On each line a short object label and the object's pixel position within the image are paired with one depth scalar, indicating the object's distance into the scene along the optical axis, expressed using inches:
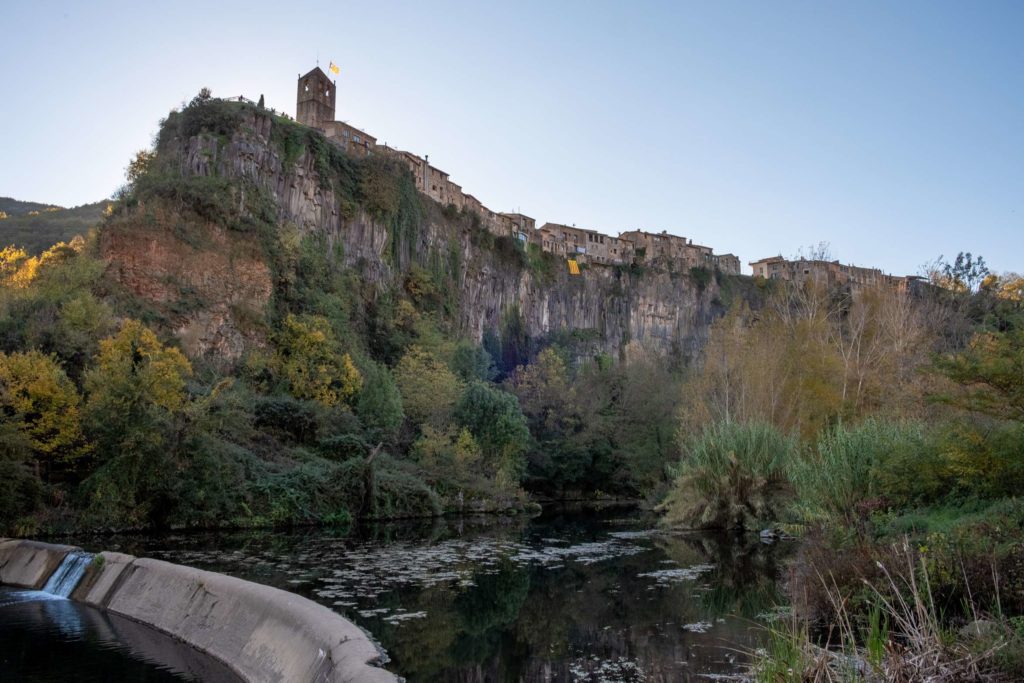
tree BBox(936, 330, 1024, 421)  486.3
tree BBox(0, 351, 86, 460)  960.3
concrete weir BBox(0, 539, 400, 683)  327.6
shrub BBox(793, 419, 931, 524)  633.6
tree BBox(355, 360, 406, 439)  1659.7
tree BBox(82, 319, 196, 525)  987.3
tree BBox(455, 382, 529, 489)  1748.3
